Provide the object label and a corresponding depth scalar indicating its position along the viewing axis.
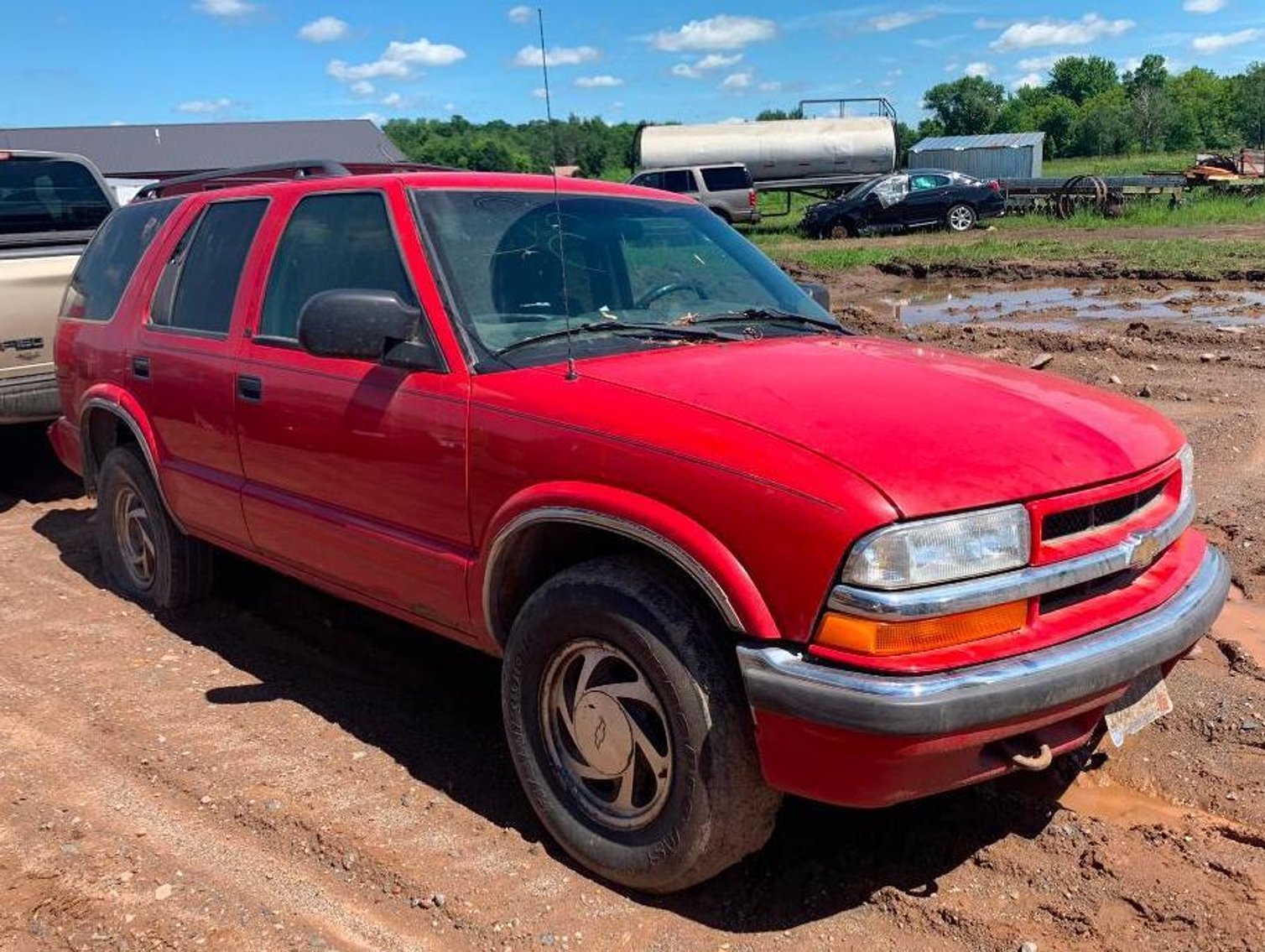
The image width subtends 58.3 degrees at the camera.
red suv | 2.54
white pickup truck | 6.79
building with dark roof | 39.16
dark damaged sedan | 29.28
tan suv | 30.16
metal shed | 48.97
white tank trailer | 35.41
